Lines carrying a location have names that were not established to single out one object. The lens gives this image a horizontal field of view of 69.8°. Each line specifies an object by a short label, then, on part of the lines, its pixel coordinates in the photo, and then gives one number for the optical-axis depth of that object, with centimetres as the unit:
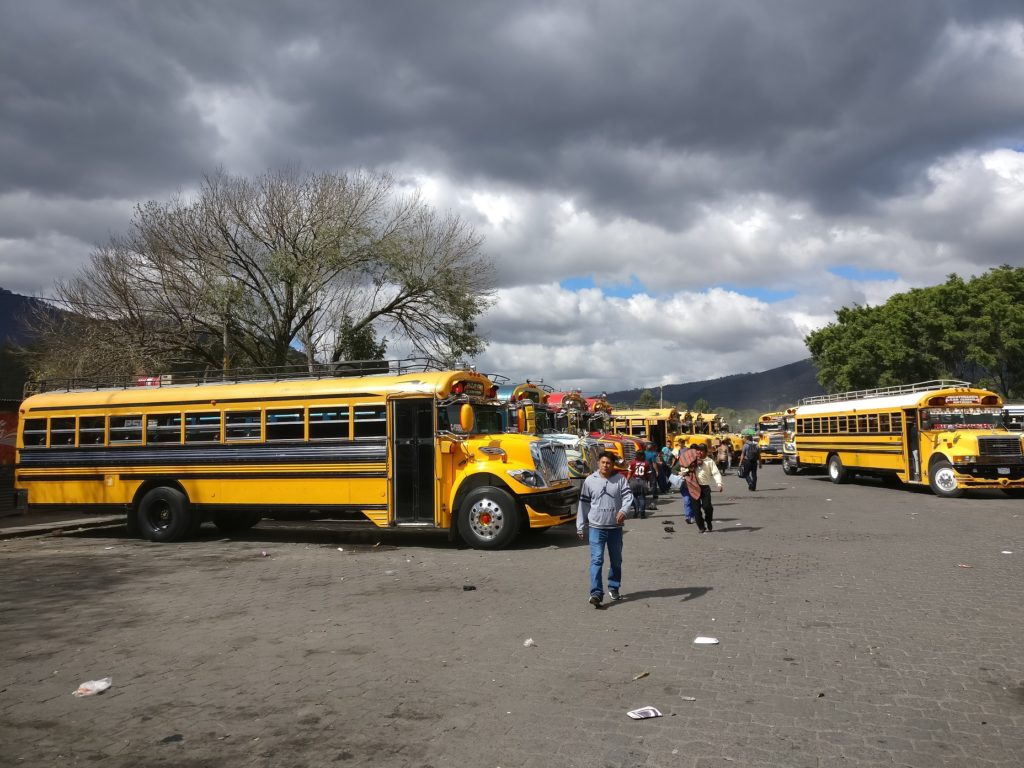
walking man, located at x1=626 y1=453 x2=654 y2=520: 1767
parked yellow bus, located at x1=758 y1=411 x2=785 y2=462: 4612
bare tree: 2430
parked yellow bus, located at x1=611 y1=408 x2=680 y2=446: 3148
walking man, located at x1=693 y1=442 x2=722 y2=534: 1352
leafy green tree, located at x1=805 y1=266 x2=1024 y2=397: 3788
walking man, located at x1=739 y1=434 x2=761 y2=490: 2402
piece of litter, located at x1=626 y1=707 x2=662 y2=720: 464
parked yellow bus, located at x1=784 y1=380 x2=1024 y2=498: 1884
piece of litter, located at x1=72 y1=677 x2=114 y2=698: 530
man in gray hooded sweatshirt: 788
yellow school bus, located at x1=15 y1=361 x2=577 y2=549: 1180
